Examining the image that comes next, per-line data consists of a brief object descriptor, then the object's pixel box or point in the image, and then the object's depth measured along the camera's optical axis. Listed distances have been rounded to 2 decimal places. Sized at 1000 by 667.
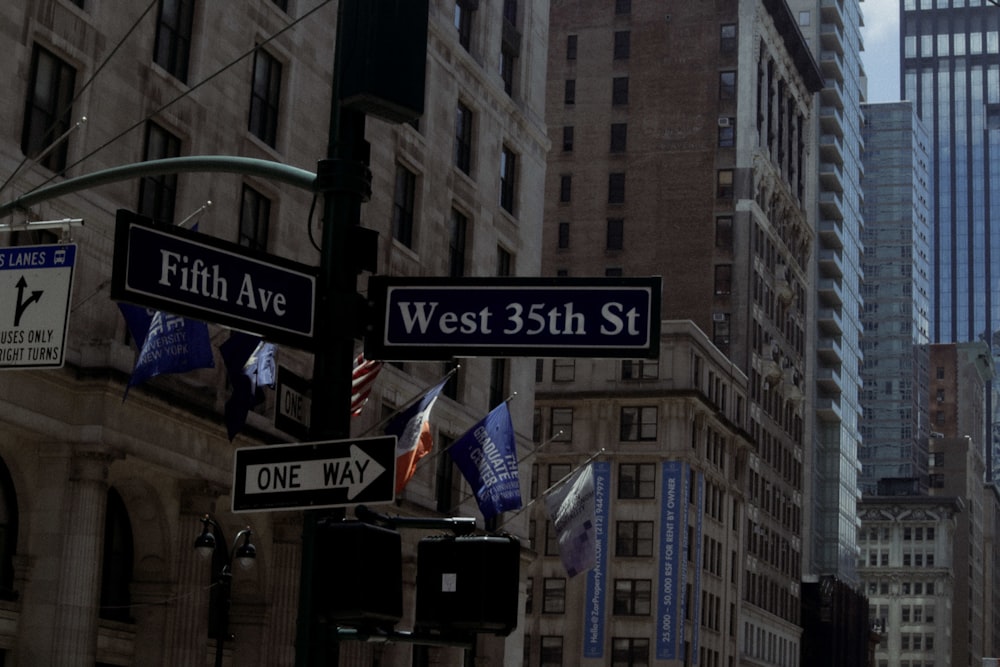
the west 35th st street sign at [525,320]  9.55
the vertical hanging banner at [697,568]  93.44
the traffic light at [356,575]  8.77
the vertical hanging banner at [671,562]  90.44
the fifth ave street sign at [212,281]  9.01
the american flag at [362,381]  31.31
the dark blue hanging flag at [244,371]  32.19
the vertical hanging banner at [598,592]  90.56
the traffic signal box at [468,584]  8.95
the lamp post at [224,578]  32.28
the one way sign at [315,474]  8.97
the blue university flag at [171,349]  30.34
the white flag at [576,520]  45.16
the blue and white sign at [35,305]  13.06
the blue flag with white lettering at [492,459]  39.75
